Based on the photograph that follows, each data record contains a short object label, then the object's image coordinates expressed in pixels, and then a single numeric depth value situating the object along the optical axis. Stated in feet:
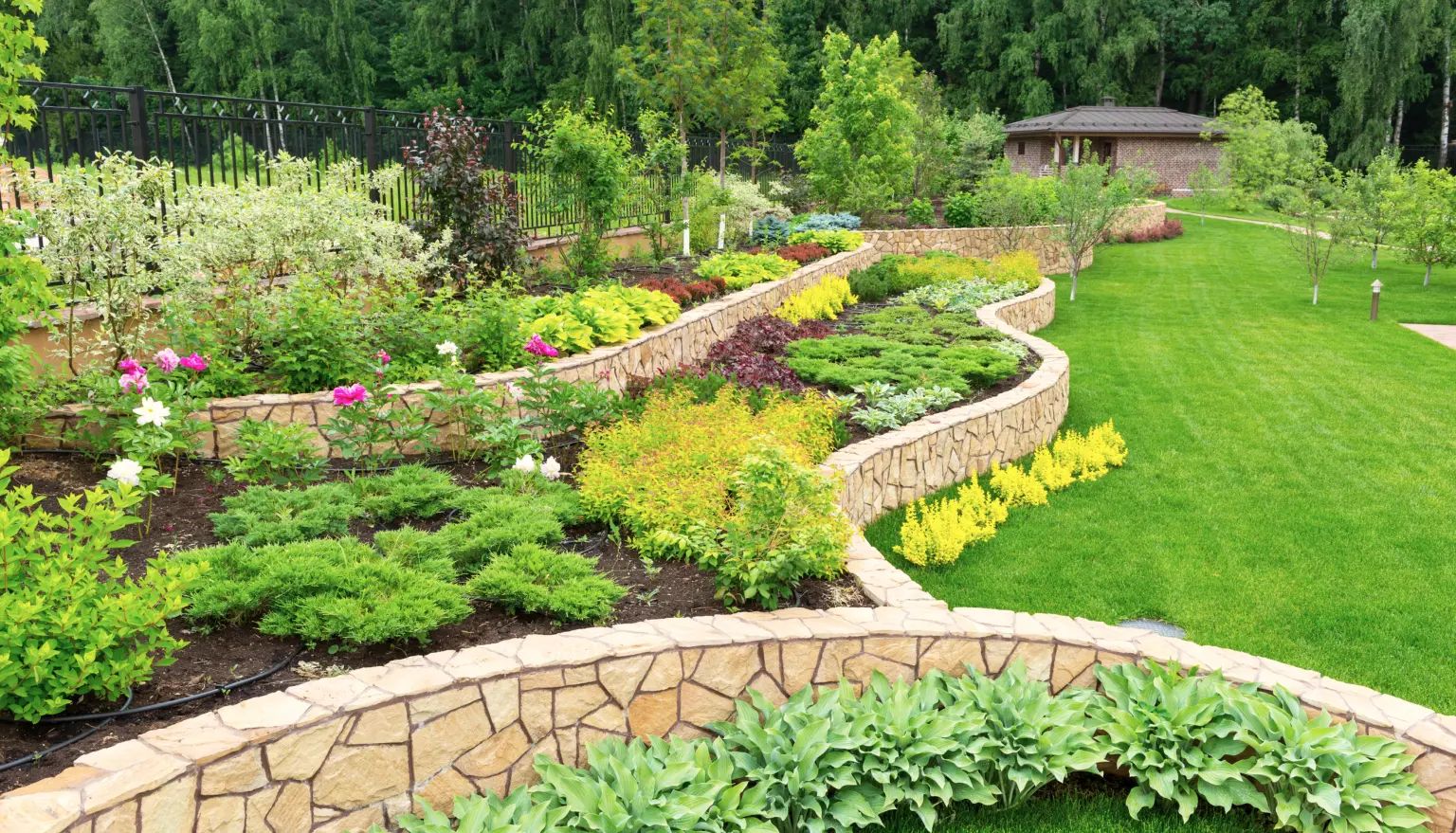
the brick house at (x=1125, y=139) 127.65
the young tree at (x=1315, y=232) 56.08
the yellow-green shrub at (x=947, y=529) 20.11
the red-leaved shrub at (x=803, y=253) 48.26
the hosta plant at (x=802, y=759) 11.28
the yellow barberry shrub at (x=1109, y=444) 27.02
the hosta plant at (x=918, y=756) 11.51
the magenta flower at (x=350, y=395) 18.22
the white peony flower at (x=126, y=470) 13.07
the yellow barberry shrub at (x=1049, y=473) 25.23
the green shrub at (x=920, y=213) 71.26
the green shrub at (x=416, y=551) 14.37
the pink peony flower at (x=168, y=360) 18.17
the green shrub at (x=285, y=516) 15.11
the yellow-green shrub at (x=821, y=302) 39.54
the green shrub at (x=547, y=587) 13.48
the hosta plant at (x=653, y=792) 10.38
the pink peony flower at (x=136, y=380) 17.02
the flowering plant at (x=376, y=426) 18.94
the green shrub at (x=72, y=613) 9.78
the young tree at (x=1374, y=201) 61.36
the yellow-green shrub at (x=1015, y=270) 51.60
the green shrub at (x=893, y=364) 29.37
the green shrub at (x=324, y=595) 12.34
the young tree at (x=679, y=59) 68.69
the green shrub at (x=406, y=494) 16.79
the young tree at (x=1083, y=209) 56.71
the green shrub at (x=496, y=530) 15.07
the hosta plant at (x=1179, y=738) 11.84
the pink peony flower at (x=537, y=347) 23.18
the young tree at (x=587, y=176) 37.83
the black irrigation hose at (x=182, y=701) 10.32
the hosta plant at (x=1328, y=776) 11.38
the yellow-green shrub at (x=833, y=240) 54.90
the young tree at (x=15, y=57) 15.15
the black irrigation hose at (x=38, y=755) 9.61
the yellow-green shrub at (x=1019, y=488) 24.27
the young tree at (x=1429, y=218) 58.39
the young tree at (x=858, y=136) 68.49
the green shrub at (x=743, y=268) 40.83
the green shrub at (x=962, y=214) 71.87
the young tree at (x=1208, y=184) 113.29
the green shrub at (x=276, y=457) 17.67
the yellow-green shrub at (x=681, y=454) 16.67
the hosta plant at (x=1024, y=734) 11.90
